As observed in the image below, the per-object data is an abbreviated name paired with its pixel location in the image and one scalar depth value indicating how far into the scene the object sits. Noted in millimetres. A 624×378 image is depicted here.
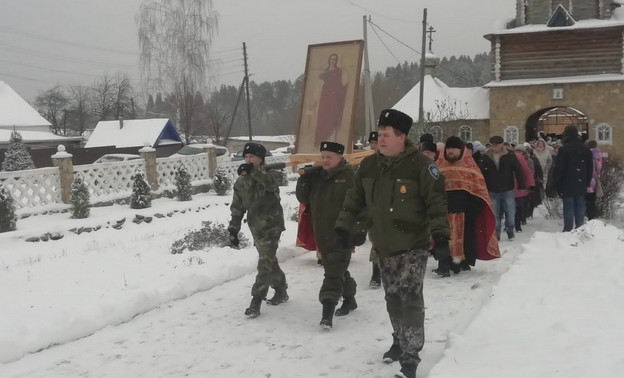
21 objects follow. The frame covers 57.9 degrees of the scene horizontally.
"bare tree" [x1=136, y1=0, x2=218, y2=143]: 34250
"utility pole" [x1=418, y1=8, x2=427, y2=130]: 26122
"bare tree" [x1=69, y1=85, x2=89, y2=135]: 71875
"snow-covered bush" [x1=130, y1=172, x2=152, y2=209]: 13531
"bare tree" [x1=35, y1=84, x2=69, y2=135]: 69125
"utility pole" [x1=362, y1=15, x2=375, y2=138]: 22828
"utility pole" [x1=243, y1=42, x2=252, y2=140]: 41869
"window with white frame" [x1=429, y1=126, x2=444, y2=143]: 23541
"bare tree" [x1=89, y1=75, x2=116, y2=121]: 70188
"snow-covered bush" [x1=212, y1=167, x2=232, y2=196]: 16062
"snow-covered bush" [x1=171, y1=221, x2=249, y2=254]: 8688
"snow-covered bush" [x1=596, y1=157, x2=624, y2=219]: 11133
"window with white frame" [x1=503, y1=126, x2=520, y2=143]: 29203
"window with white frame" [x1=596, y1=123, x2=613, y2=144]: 27797
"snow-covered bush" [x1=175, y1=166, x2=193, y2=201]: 15000
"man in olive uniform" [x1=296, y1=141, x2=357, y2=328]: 5164
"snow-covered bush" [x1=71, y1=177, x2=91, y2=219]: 12203
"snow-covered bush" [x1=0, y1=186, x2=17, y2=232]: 10820
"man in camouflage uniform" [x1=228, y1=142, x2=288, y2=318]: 5566
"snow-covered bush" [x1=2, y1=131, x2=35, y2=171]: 21562
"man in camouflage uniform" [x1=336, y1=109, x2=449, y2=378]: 3809
